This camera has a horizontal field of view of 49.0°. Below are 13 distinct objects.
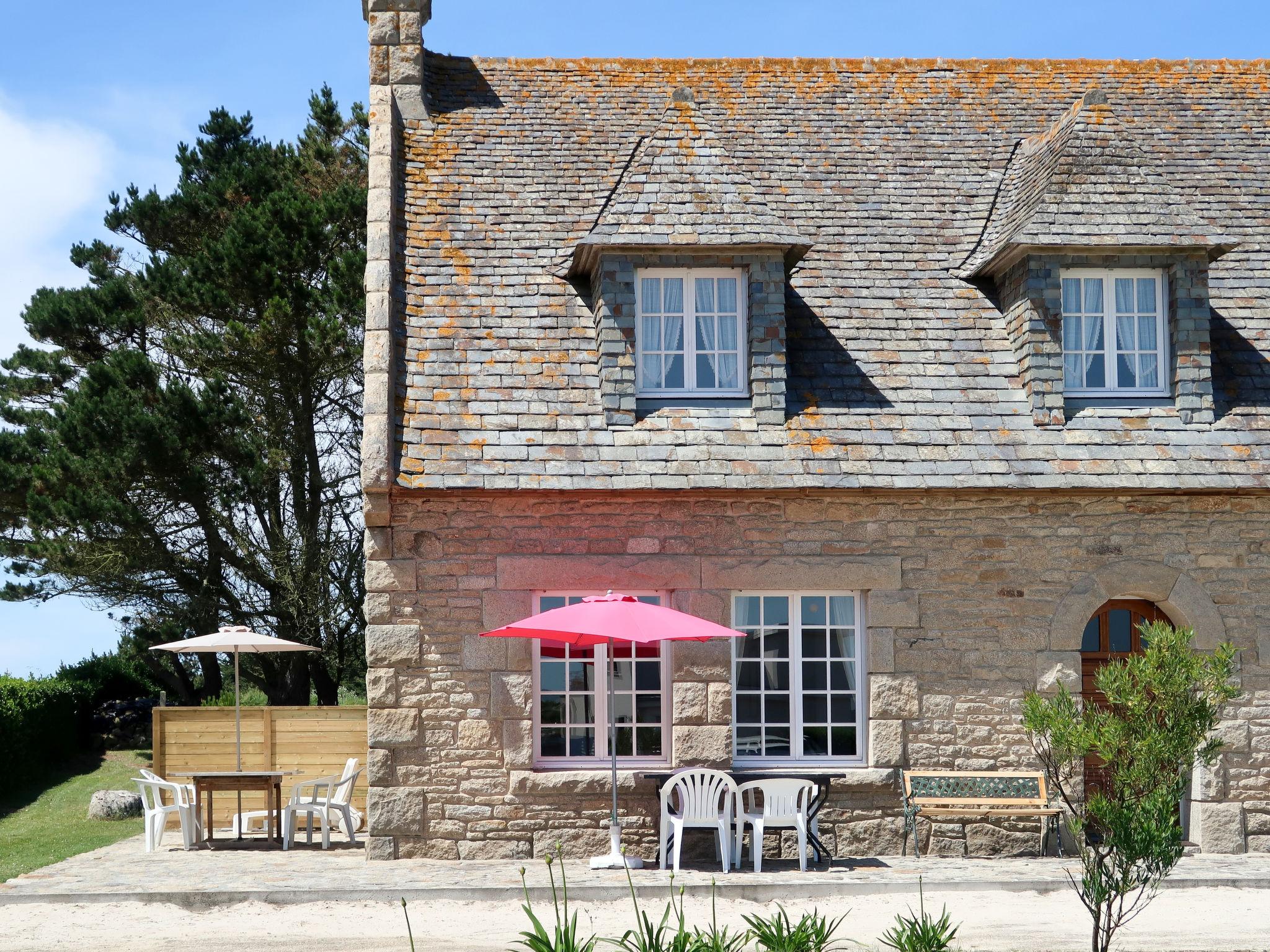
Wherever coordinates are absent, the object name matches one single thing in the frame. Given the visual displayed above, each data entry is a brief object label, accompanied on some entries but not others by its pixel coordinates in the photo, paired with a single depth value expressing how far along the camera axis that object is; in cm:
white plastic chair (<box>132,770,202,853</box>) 1280
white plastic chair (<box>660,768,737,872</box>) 1091
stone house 1174
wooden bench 1156
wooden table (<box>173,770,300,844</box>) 1283
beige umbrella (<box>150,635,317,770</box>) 1345
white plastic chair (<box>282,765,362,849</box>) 1270
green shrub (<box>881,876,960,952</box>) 700
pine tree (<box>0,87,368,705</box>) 2000
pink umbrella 1031
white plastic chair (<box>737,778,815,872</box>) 1088
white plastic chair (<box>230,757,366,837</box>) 1334
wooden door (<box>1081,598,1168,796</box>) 1254
